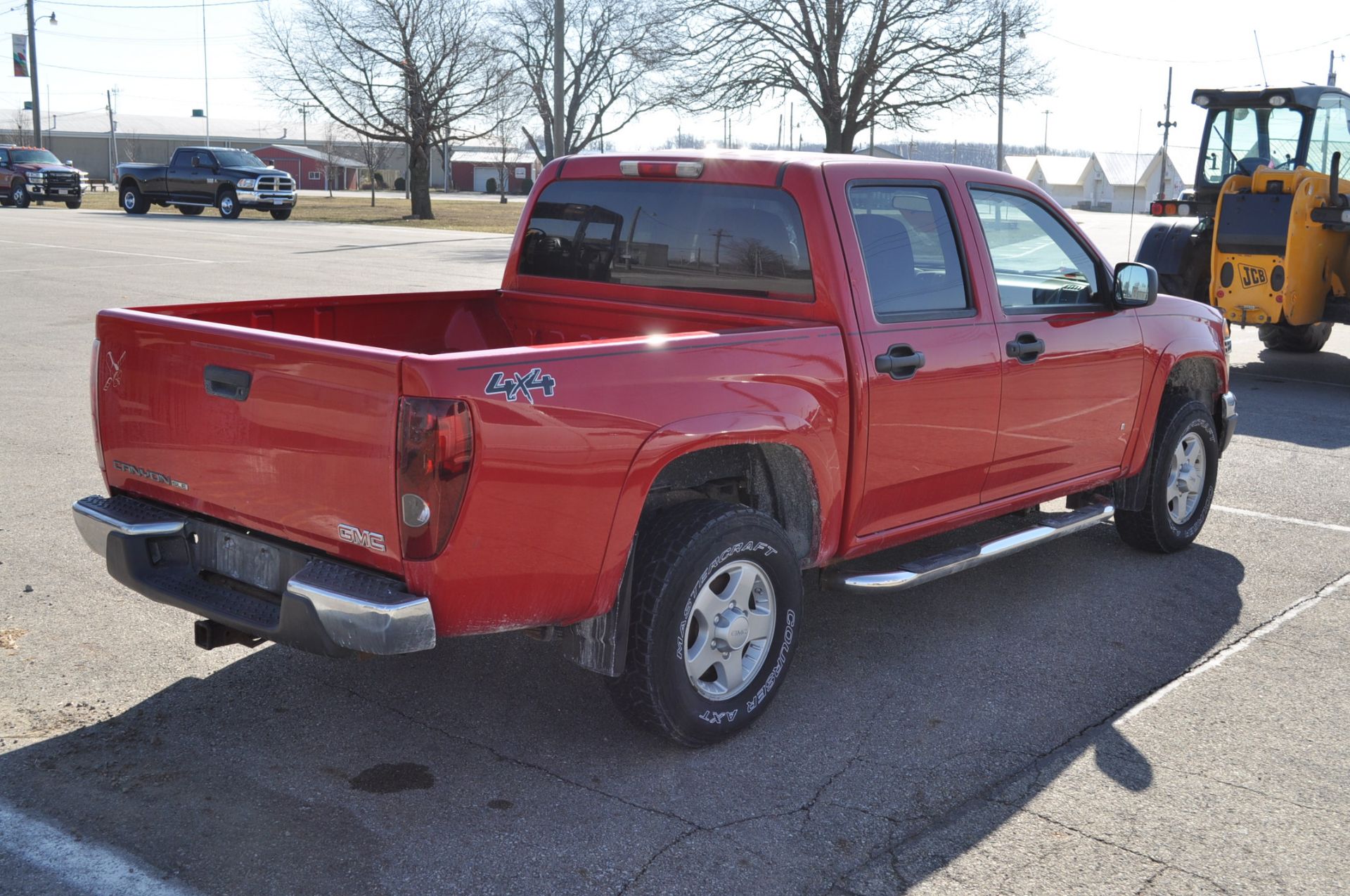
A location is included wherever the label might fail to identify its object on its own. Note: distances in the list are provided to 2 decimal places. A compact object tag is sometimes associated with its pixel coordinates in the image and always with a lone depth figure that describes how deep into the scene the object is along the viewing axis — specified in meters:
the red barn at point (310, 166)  100.88
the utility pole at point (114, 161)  79.53
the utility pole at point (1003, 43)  34.16
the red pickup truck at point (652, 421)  3.45
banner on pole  56.09
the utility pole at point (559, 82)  27.86
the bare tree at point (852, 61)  34.97
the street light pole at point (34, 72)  54.19
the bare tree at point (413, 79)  43.84
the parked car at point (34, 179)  42.47
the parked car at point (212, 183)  37.56
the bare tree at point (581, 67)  58.03
